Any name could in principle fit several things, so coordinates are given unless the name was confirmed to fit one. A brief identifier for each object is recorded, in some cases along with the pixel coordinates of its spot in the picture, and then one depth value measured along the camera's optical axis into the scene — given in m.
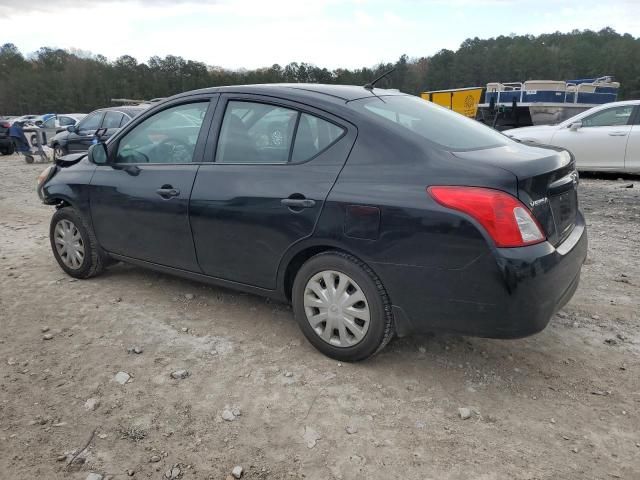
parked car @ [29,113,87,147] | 18.22
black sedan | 2.58
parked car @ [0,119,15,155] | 19.30
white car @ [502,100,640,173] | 9.12
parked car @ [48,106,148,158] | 13.63
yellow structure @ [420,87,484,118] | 16.50
